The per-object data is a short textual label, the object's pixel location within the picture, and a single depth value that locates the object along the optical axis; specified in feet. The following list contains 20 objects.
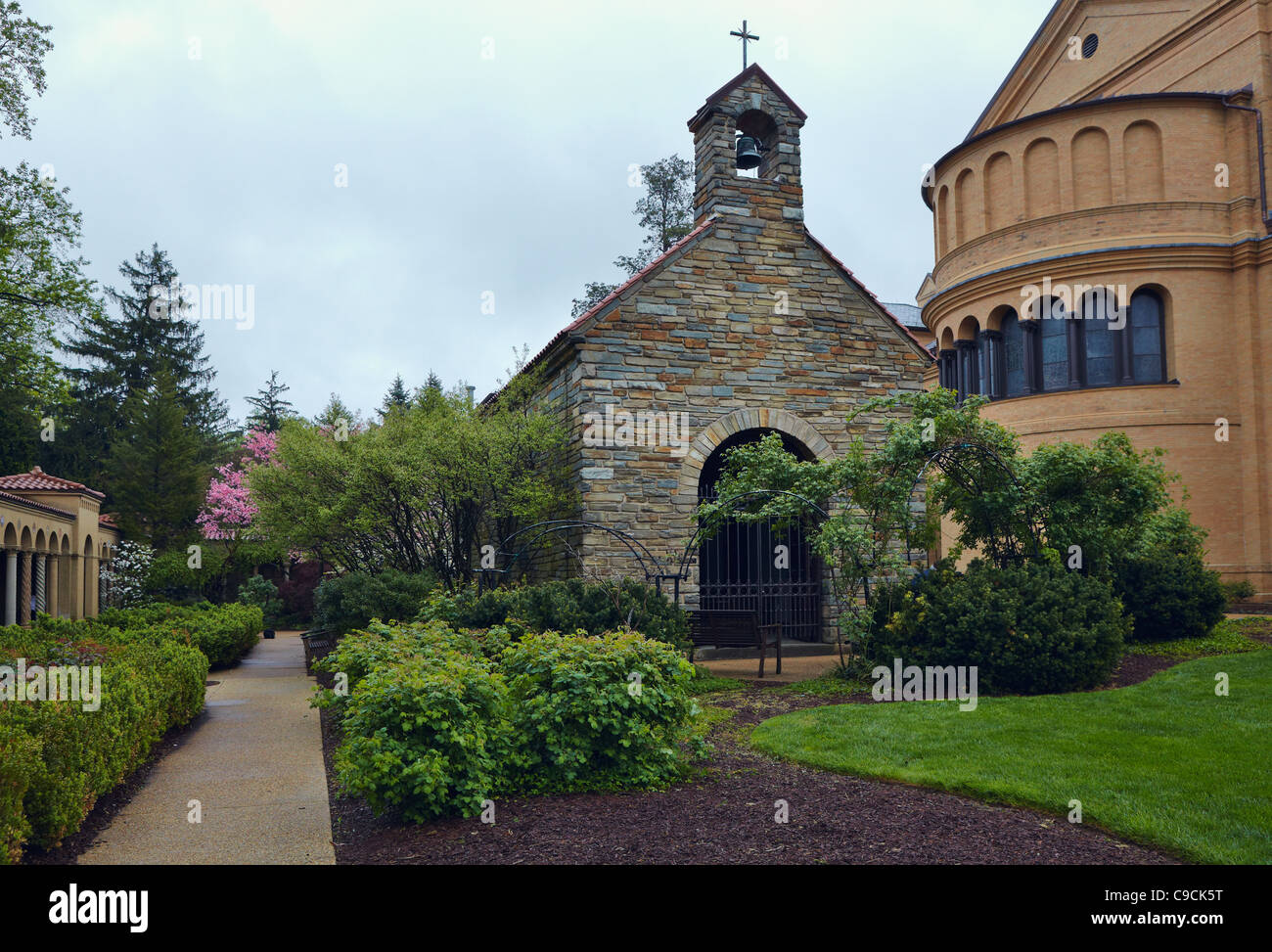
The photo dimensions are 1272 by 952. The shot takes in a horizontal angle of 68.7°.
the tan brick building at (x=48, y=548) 65.46
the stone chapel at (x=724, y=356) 44.01
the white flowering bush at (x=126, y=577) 83.61
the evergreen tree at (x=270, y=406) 171.01
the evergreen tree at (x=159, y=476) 93.91
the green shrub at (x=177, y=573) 83.56
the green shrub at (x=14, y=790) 14.85
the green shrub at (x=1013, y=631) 32.42
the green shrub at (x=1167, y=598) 45.21
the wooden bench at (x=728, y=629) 38.86
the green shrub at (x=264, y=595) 93.91
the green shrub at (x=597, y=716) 20.40
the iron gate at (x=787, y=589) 49.44
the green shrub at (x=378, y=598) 41.39
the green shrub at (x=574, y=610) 34.35
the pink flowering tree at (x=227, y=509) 102.22
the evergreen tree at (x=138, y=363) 125.59
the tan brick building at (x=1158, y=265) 70.54
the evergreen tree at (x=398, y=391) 172.45
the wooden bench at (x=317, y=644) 43.24
